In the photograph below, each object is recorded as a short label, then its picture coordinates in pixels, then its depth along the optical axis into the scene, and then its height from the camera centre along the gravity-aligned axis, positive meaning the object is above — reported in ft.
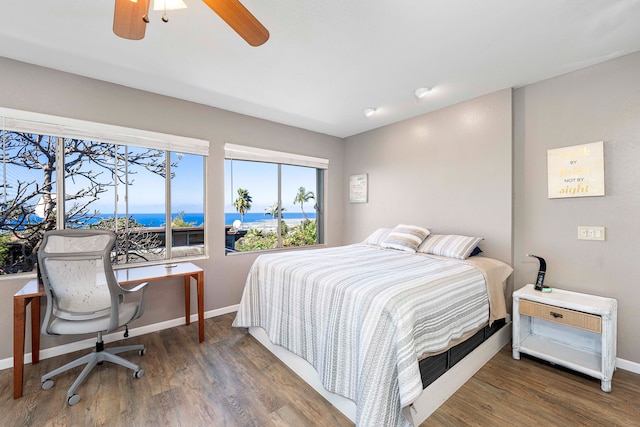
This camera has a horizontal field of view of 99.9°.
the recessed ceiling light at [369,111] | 11.10 +4.21
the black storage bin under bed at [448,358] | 5.66 -3.46
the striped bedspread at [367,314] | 4.76 -2.30
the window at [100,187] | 7.70 +0.86
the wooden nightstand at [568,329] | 6.46 -3.44
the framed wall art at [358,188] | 14.46 +1.30
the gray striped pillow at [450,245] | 8.87 -1.17
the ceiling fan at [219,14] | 4.14 +3.18
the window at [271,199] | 11.82 +0.65
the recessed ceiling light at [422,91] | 9.20 +4.17
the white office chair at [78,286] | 6.13 -1.75
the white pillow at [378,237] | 11.62 -1.10
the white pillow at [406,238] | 10.18 -1.02
